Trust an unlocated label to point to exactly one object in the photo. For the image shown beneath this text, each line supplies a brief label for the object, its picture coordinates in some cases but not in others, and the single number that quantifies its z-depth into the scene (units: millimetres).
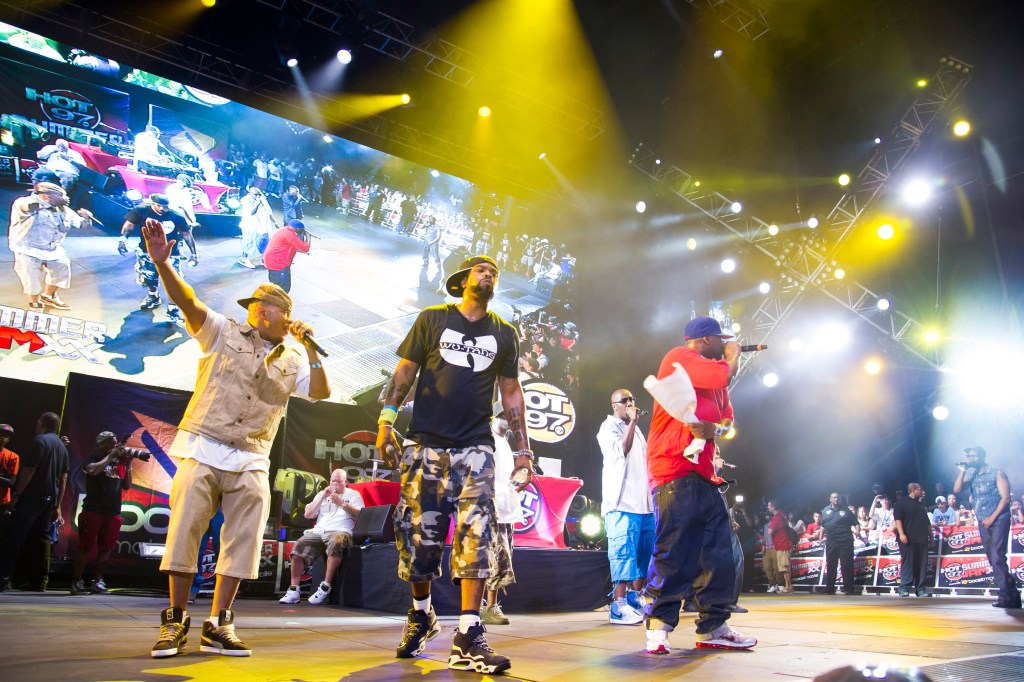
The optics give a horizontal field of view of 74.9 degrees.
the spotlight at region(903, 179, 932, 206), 12252
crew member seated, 7512
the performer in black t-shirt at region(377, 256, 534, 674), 3131
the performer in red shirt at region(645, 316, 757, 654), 3570
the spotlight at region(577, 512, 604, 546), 10086
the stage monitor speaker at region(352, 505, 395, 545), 7207
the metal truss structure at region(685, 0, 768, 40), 10609
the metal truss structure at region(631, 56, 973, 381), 12742
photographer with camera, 7586
